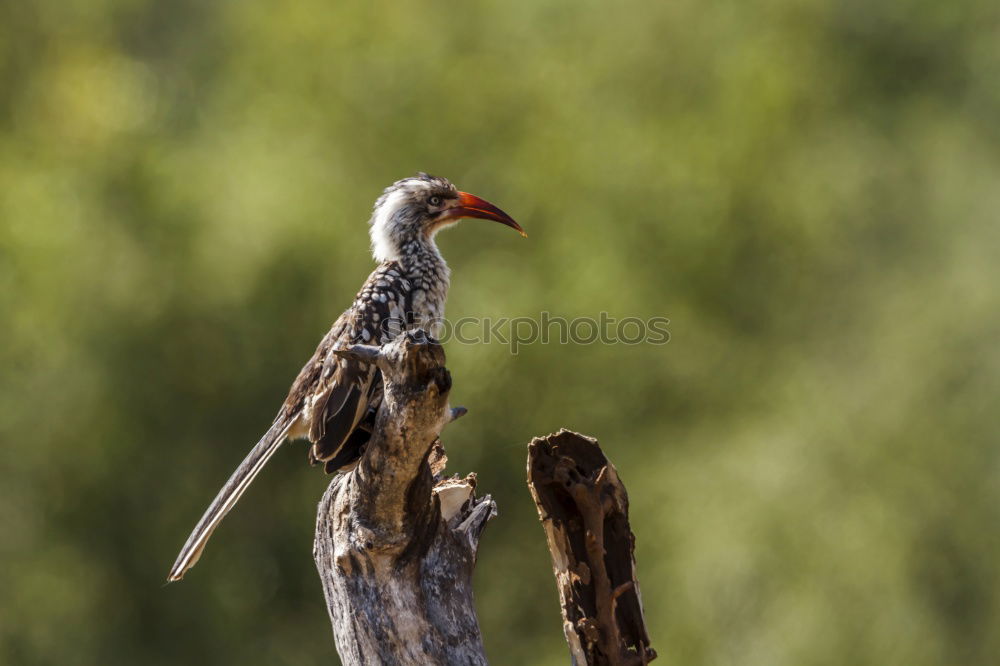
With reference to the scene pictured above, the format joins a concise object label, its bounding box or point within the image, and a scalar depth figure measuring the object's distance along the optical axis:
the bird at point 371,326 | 8.29
